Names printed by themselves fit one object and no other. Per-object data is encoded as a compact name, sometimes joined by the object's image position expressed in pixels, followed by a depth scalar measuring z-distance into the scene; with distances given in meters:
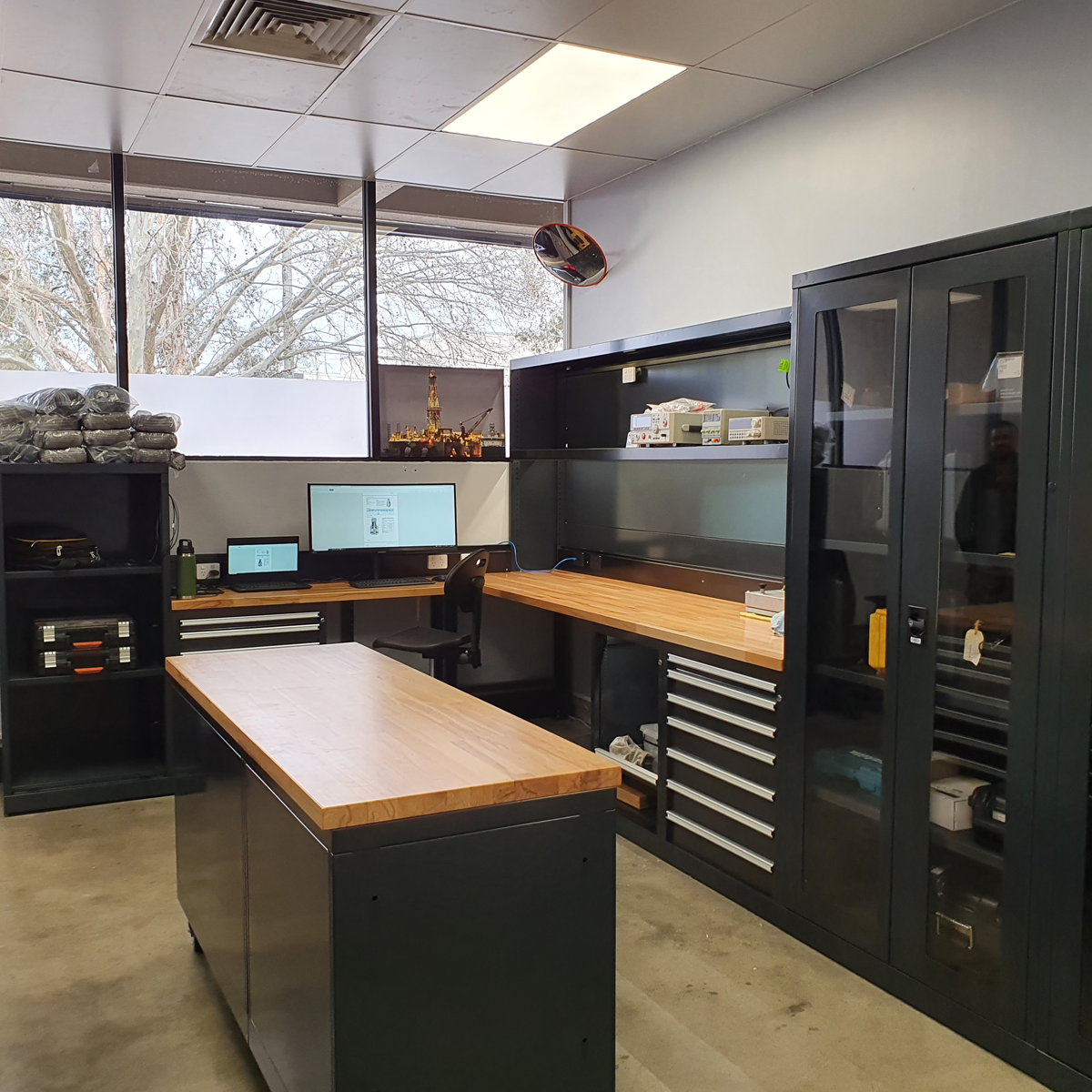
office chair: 4.68
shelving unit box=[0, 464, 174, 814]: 4.28
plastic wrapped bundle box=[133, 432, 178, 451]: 4.30
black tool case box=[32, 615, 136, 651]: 4.21
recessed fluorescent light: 3.57
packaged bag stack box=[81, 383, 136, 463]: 4.21
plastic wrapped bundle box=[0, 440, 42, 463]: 4.11
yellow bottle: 2.80
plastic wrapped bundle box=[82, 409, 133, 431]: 4.21
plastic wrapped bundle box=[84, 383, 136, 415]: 4.23
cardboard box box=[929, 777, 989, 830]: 2.54
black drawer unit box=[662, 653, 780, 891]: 3.21
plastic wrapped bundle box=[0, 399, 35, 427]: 4.12
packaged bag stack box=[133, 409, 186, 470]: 4.30
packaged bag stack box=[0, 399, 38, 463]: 4.11
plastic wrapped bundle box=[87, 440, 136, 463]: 4.20
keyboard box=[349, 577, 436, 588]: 4.95
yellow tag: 2.51
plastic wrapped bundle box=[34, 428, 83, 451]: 4.12
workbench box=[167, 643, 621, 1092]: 1.71
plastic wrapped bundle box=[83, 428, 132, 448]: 4.20
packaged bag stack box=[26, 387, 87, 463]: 4.12
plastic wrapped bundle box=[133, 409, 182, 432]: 4.32
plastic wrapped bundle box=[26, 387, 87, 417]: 4.15
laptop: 4.84
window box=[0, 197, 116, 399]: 4.58
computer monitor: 5.03
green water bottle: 4.51
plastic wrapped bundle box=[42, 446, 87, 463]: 4.11
